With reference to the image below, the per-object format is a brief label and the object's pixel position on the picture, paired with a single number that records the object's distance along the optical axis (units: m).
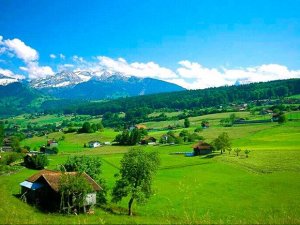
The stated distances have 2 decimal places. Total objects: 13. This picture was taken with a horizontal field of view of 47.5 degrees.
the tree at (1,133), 136.31
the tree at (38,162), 99.25
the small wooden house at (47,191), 52.34
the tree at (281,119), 166.00
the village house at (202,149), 113.75
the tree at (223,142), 105.19
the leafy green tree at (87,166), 60.02
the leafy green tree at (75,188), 48.81
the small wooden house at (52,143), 167.52
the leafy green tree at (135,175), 51.94
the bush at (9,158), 105.78
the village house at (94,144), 163.73
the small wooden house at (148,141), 160.25
